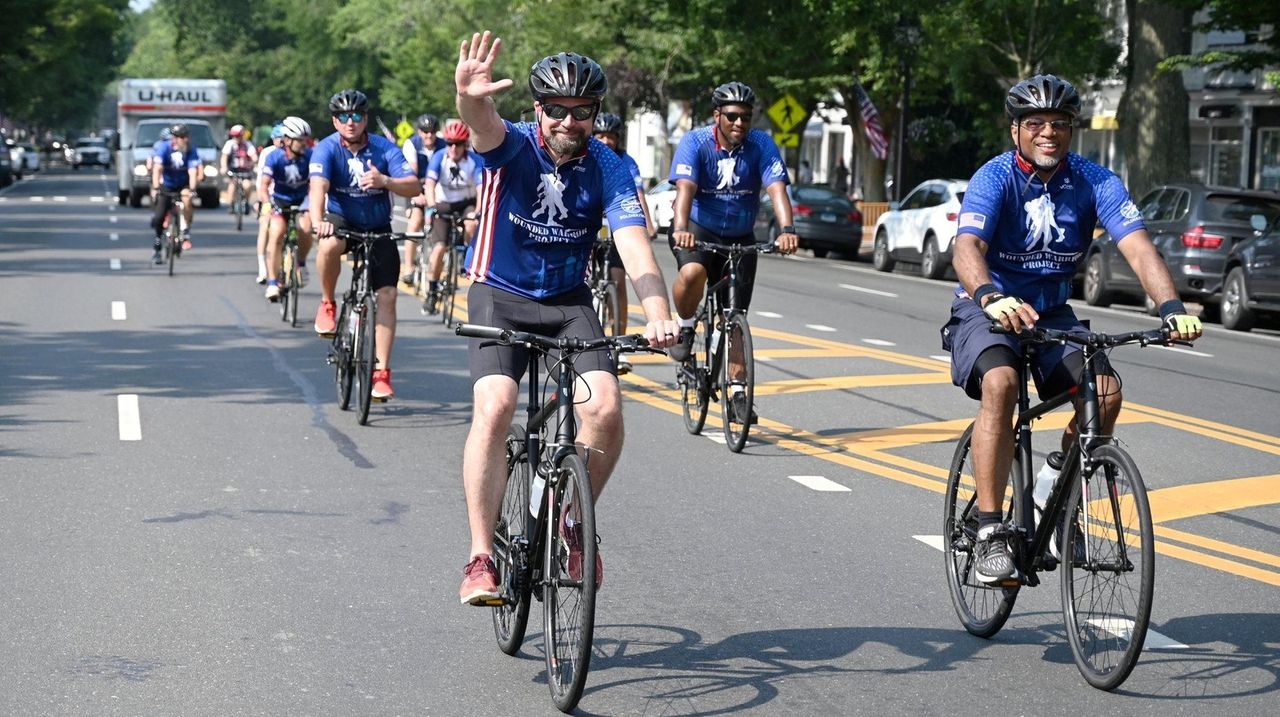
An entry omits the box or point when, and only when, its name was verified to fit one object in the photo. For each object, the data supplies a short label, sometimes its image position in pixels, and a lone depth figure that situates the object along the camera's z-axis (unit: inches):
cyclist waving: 222.5
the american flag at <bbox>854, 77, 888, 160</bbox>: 1569.9
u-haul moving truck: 1835.6
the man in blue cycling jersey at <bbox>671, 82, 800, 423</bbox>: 413.4
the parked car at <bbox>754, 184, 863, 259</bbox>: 1354.6
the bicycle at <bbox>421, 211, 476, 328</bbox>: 699.4
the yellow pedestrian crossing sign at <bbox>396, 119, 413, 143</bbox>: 2167.6
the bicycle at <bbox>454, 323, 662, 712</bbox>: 205.5
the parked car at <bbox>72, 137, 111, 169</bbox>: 4554.6
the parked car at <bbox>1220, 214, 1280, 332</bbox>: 807.7
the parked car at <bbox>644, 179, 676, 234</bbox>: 1534.2
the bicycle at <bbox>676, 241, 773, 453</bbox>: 406.6
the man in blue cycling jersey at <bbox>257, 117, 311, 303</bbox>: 658.8
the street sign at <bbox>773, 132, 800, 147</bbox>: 1619.1
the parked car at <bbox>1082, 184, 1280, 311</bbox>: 884.0
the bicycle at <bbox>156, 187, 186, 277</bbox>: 928.9
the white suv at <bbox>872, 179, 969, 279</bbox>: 1162.6
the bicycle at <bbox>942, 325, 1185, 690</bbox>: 214.5
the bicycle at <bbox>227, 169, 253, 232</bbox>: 1400.1
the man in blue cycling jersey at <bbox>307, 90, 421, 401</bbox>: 454.0
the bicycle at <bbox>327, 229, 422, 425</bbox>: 437.7
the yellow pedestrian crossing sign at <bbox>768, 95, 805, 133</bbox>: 1594.5
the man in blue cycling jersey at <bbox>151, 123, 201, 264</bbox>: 925.8
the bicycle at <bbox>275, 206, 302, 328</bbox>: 671.8
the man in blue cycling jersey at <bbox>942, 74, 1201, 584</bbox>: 239.0
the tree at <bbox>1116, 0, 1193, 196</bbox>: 1138.0
